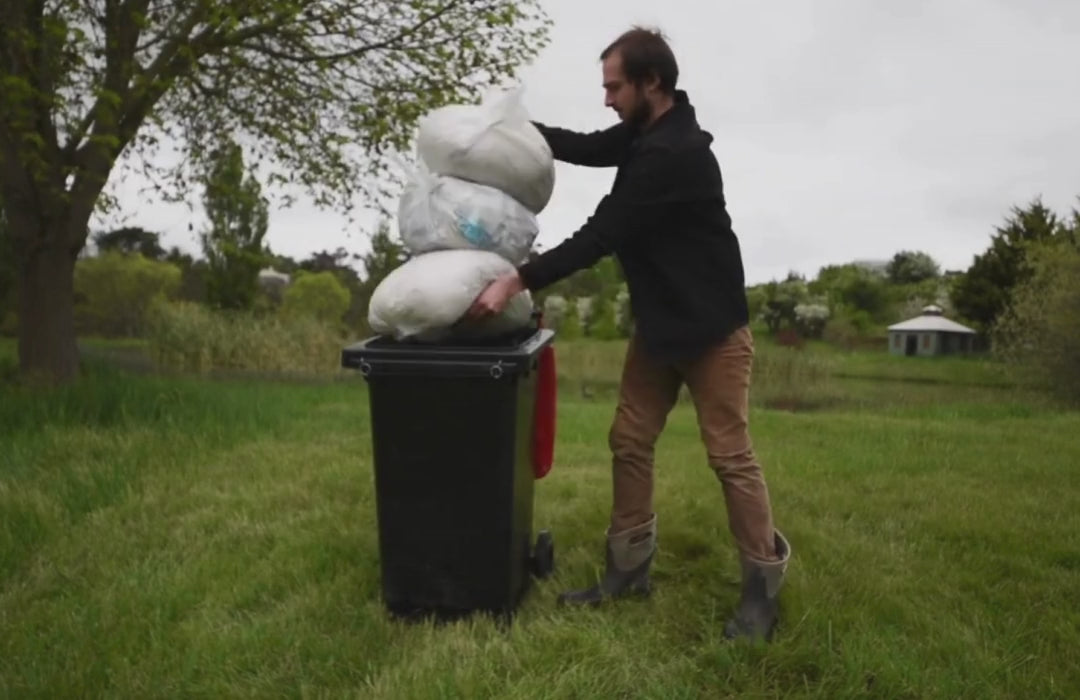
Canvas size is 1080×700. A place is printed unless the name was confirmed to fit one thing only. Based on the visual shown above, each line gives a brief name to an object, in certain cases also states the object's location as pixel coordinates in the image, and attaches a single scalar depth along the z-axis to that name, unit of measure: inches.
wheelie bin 113.2
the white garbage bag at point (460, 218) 121.4
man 110.0
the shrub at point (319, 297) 754.8
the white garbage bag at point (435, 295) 113.2
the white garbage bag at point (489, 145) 121.7
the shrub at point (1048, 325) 505.0
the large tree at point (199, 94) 287.7
